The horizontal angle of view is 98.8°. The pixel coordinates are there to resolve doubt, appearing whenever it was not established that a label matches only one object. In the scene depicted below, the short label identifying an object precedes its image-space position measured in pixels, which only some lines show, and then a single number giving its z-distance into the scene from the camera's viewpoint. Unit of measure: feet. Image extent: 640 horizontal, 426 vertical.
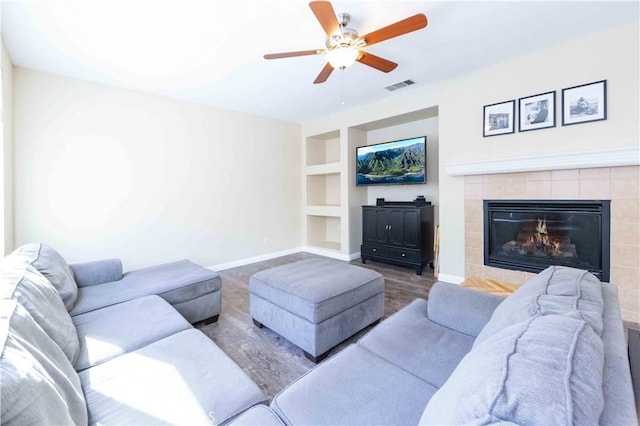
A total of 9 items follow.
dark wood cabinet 13.00
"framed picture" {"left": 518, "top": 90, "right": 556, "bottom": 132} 9.04
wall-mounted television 13.20
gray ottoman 6.29
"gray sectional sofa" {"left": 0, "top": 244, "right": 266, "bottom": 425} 2.44
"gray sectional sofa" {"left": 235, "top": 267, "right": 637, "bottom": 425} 1.64
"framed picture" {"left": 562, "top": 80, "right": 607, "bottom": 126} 8.21
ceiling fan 5.79
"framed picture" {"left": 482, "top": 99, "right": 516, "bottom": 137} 9.80
